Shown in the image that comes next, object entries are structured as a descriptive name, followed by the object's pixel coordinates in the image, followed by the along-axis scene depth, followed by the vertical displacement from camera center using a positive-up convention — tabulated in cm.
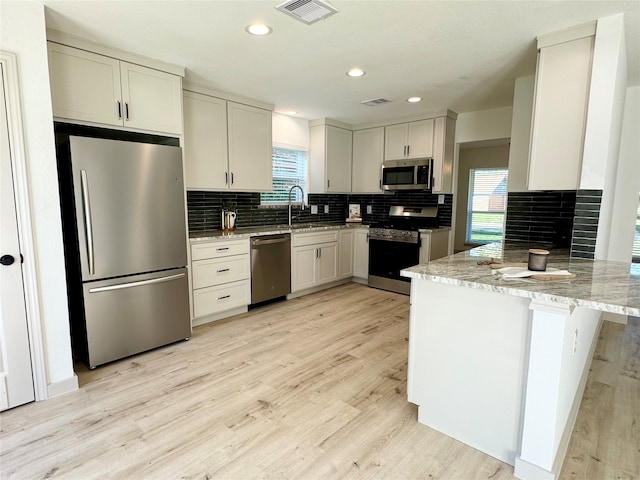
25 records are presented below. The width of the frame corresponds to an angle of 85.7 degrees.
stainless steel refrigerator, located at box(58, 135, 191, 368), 238 -34
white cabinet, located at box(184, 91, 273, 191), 338 +59
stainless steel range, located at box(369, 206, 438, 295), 443 -58
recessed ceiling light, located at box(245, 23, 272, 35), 219 +111
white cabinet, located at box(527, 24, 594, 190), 222 +60
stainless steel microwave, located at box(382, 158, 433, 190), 447 +38
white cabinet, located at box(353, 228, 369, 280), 495 -75
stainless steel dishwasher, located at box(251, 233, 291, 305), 379 -75
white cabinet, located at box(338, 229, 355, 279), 491 -76
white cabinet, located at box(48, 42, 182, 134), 233 +80
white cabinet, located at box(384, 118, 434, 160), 443 +83
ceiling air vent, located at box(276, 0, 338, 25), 191 +110
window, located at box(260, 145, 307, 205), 464 +38
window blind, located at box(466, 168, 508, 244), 652 -2
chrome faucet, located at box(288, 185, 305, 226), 489 +8
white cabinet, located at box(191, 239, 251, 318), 328 -76
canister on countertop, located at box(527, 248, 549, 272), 178 -30
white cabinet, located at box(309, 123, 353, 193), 487 +64
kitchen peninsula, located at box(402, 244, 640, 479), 147 -72
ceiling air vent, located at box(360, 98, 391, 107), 381 +113
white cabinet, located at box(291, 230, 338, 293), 427 -75
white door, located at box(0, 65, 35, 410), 194 -63
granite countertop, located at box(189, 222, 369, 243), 337 -34
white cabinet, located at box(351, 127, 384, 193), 496 +62
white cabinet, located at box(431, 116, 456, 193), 431 +64
